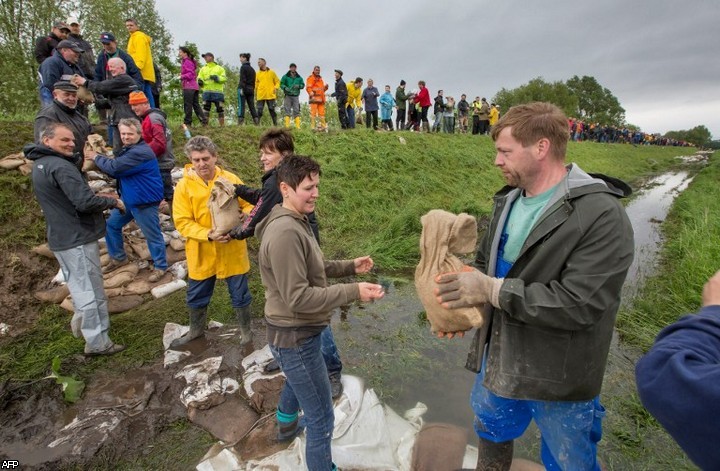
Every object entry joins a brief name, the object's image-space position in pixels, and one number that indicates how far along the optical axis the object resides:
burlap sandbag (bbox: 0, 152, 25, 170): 5.83
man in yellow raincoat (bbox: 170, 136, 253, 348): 3.55
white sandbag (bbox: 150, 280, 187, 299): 4.94
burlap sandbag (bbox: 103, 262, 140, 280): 5.02
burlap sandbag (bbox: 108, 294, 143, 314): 4.66
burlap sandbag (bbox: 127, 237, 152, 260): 5.36
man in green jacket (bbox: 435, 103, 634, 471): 1.58
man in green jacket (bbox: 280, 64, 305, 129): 11.27
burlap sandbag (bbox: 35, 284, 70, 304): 4.60
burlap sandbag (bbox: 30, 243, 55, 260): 5.02
